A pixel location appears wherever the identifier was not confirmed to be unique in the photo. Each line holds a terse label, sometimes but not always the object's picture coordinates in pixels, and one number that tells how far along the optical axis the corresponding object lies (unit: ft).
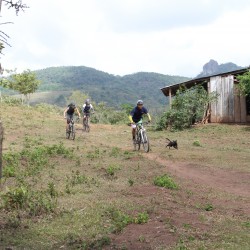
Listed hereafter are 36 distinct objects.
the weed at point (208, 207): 17.37
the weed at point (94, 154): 31.72
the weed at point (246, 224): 15.03
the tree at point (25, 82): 121.39
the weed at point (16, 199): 16.38
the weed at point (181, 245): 12.37
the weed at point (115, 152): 33.12
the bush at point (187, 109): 63.18
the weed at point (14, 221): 14.65
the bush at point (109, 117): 110.29
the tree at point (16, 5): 18.67
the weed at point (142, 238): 13.18
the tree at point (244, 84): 57.27
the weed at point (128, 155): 31.20
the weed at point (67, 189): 19.63
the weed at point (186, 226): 14.44
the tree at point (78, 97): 174.67
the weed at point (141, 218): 14.95
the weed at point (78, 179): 21.97
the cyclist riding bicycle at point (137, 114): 34.75
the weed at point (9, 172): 23.51
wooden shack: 63.10
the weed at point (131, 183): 21.56
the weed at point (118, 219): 14.32
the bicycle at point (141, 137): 35.02
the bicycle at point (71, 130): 46.69
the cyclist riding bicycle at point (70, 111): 46.22
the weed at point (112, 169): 24.65
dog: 37.72
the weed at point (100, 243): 12.84
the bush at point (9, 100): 102.15
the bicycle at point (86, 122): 58.89
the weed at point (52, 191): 18.72
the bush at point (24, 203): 16.22
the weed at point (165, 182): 21.08
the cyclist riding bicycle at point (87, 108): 56.66
